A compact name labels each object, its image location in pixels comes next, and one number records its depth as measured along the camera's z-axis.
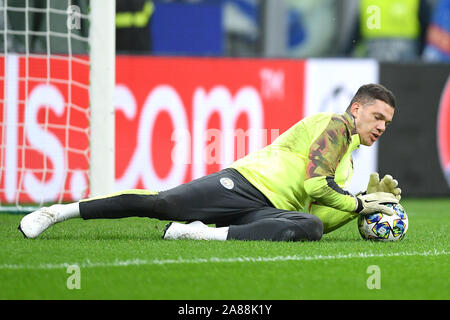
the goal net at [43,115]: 19.69
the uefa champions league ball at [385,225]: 13.00
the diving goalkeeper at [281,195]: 12.59
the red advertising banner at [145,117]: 19.86
